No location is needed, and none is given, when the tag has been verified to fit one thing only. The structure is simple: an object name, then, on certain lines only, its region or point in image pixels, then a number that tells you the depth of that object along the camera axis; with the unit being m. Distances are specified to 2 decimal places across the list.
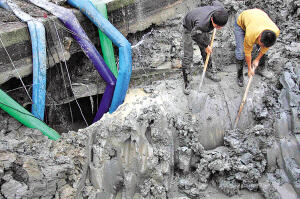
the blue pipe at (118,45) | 3.69
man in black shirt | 3.27
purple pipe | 3.63
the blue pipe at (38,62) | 3.35
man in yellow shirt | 3.16
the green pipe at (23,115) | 3.12
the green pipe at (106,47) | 3.88
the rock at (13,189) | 2.58
